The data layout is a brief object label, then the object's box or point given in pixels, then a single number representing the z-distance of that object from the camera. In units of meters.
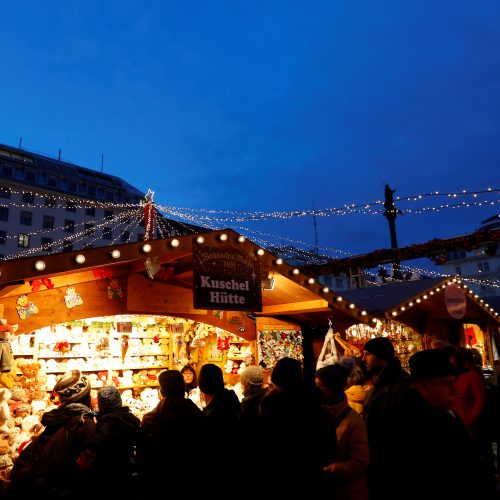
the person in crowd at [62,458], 3.26
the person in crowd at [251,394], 3.80
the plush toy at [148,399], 7.03
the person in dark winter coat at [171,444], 3.59
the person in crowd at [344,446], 3.18
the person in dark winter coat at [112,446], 3.35
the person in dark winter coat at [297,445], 2.91
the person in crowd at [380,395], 2.76
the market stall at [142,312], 5.50
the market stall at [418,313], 9.78
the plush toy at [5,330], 5.22
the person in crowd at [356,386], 5.09
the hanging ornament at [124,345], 7.26
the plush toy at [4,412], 5.03
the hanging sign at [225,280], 6.14
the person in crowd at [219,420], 3.50
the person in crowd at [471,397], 4.97
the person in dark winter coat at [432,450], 2.19
